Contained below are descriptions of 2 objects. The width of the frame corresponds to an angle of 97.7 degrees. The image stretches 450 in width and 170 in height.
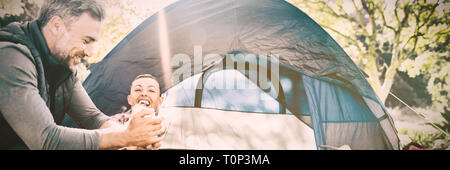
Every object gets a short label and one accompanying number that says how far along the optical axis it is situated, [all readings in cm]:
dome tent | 148
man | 127
